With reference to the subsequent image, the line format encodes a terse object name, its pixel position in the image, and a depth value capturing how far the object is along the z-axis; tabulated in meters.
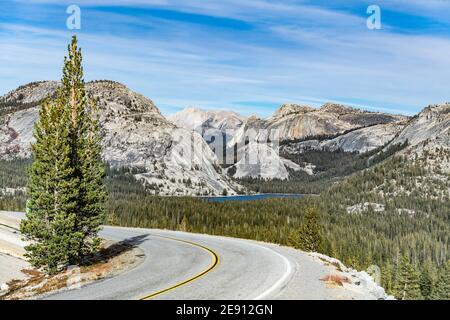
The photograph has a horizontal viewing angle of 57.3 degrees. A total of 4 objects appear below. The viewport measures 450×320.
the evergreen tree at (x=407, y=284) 99.12
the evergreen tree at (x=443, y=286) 101.91
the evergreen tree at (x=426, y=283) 113.75
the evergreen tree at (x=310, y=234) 80.19
